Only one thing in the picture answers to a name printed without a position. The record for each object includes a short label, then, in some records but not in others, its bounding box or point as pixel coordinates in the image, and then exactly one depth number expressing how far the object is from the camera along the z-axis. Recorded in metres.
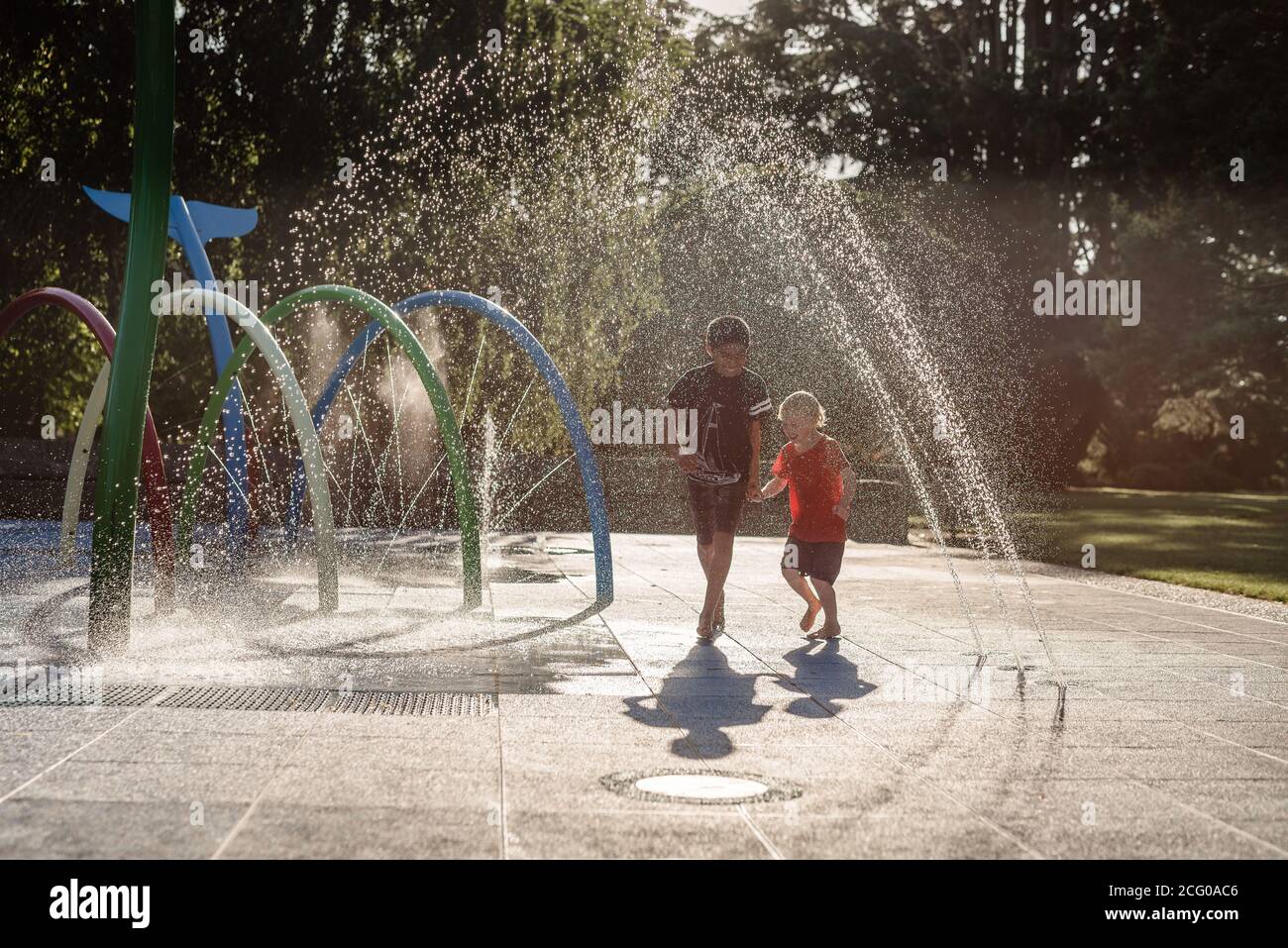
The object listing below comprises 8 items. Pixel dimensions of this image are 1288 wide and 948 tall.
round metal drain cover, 4.57
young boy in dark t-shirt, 8.40
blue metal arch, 10.57
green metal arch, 10.22
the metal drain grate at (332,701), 5.91
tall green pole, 7.37
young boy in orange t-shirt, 8.72
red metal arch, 9.15
